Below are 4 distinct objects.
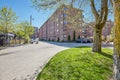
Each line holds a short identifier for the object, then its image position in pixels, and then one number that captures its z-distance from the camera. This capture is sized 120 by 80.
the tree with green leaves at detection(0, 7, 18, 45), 10.25
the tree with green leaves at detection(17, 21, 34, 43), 15.63
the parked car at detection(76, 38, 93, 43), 14.68
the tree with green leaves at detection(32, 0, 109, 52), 4.12
